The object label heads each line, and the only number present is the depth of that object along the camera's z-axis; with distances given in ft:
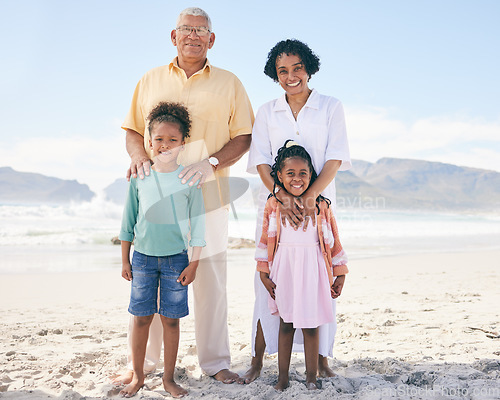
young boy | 8.54
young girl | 8.45
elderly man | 9.50
